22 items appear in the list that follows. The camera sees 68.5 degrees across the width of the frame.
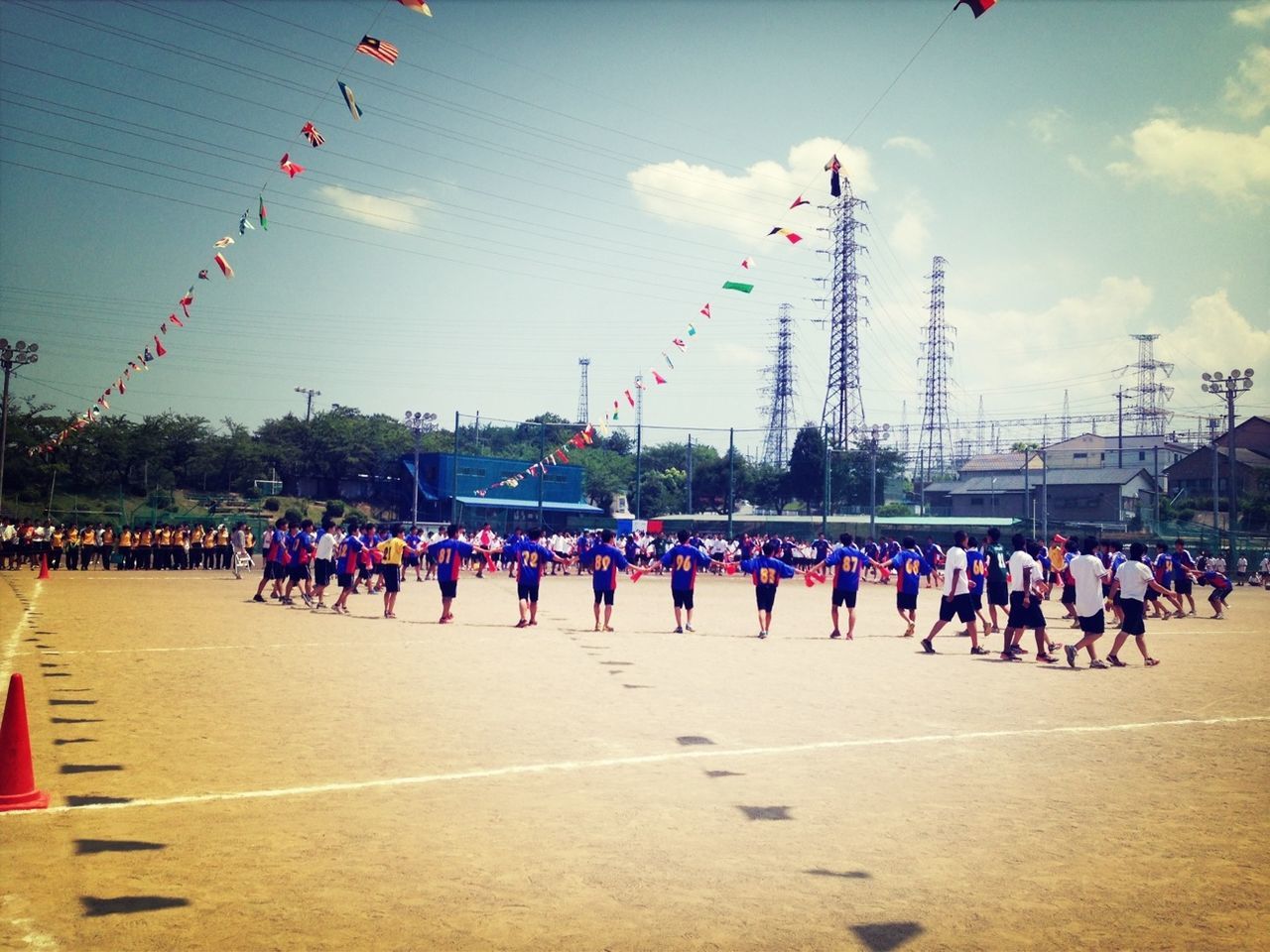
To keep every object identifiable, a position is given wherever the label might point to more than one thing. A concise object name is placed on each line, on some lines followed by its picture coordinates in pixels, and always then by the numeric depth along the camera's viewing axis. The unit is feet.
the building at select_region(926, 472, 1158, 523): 223.51
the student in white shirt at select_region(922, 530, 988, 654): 53.66
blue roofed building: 182.50
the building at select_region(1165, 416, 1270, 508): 206.39
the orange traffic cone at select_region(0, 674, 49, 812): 20.49
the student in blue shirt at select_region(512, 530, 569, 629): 61.16
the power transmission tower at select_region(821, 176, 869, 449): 189.67
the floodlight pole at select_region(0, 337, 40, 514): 120.78
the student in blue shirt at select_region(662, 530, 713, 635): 59.62
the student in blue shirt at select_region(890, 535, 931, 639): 60.23
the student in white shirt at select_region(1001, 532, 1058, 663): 48.65
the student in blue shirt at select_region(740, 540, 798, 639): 58.59
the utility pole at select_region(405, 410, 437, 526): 233.68
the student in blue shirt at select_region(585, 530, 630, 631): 59.67
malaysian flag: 47.37
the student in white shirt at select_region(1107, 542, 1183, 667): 46.55
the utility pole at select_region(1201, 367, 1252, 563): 131.54
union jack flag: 56.95
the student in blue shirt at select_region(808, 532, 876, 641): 59.06
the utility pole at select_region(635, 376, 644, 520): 162.65
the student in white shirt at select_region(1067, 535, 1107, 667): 45.52
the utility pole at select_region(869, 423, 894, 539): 151.93
